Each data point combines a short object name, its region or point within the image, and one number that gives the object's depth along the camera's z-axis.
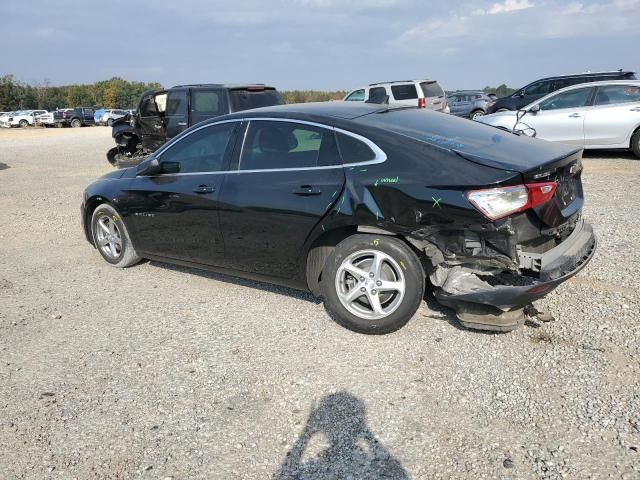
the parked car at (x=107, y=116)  44.88
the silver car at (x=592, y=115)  11.07
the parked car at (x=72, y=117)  43.53
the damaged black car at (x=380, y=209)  3.49
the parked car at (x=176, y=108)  10.49
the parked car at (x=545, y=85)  15.87
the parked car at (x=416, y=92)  17.98
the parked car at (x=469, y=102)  24.80
